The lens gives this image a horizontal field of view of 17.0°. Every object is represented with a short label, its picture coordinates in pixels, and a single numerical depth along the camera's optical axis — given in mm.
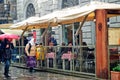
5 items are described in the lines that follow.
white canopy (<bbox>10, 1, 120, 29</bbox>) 15883
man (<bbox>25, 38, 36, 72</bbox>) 20391
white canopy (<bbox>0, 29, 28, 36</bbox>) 30680
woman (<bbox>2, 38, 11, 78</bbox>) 17797
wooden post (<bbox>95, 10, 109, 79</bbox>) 15445
